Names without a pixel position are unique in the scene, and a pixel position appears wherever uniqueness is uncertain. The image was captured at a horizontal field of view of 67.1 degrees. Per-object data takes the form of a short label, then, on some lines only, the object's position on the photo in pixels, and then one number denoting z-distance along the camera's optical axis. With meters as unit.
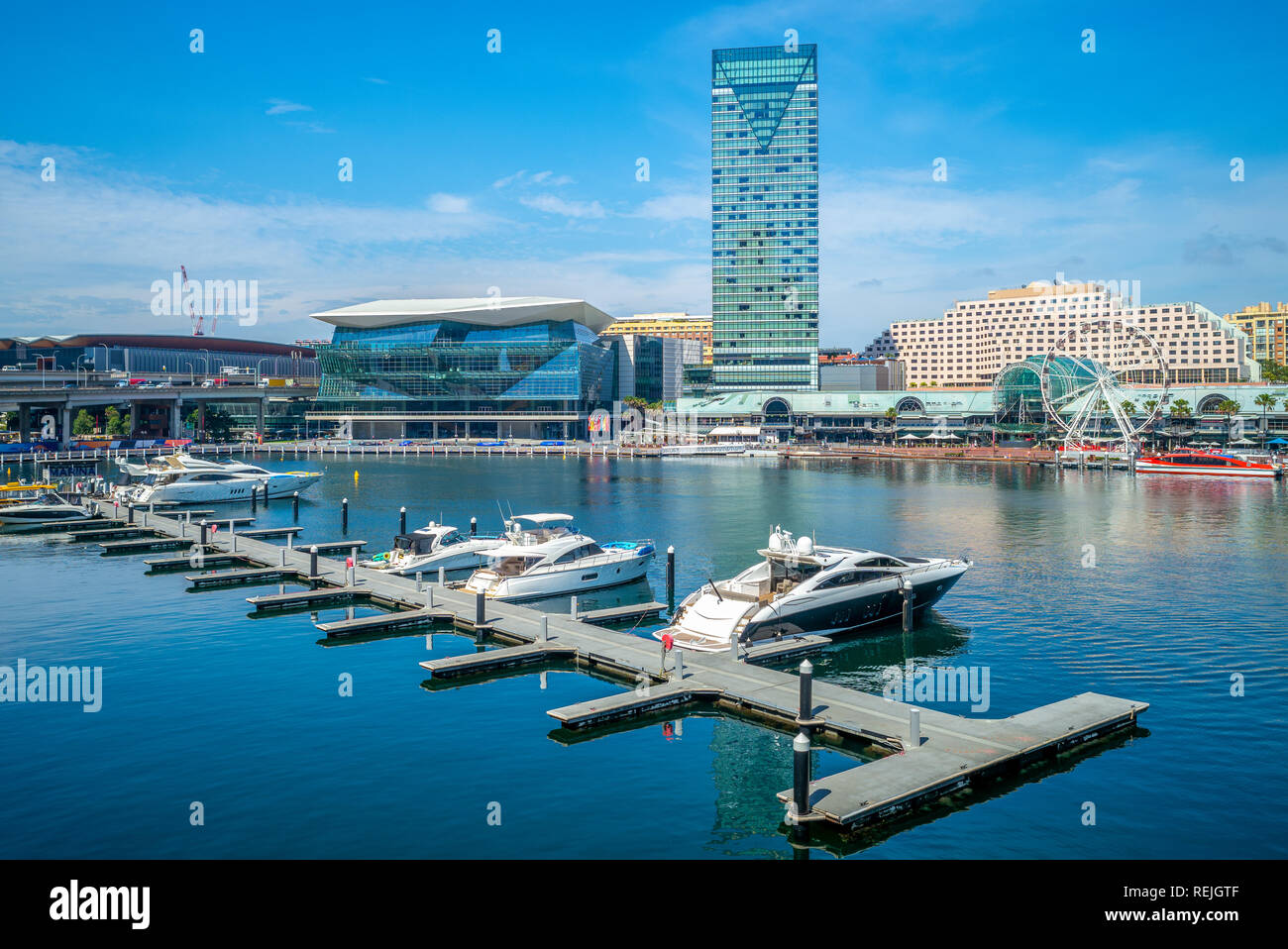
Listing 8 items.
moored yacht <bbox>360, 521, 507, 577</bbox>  49.81
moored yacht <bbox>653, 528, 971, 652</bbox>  34.25
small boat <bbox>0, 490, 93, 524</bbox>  70.09
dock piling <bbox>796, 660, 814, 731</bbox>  23.38
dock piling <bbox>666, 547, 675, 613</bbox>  45.44
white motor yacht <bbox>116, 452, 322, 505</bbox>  81.50
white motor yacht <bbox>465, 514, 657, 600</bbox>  43.78
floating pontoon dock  21.70
